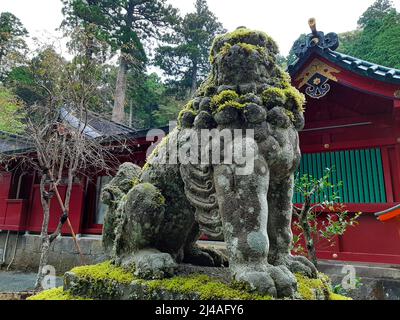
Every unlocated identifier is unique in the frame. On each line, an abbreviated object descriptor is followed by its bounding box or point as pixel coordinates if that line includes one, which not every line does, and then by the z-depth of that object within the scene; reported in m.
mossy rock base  1.58
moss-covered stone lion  1.63
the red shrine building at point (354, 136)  4.77
